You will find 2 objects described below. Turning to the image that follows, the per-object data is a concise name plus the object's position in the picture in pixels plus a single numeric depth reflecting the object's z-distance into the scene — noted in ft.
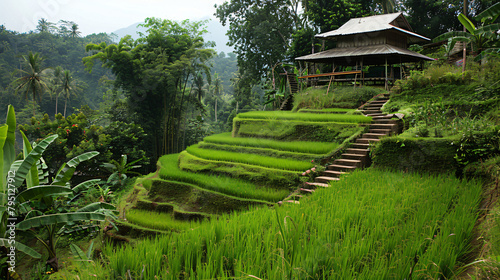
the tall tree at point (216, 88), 136.30
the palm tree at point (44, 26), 152.65
